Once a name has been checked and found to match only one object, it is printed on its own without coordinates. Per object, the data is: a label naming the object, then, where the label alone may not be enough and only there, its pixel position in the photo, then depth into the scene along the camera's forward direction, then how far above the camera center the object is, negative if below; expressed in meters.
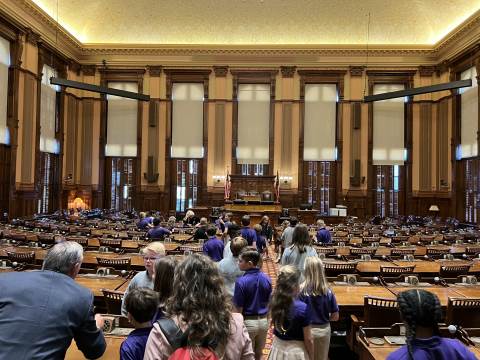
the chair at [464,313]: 4.00 -1.14
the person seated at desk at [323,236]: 9.74 -1.10
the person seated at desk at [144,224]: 12.59 -1.16
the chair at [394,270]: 6.21 -1.18
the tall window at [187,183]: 23.28 +0.16
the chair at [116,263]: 6.31 -1.15
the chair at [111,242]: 9.01 -1.22
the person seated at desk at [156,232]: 9.51 -1.03
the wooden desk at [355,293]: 4.54 -1.20
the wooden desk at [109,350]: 2.85 -1.14
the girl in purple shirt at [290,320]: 3.07 -0.94
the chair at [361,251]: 8.39 -1.23
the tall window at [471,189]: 18.70 +0.08
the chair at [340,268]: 6.40 -1.18
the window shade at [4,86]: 16.61 +3.78
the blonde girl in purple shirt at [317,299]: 3.59 -0.93
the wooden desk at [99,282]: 4.83 -1.18
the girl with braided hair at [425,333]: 1.98 -0.67
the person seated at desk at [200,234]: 9.45 -1.05
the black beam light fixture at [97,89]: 14.20 +3.37
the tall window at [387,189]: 22.91 +0.01
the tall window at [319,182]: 22.98 +0.32
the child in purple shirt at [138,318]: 2.29 -0.72
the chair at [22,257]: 6.53 -1.13
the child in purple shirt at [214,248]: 6.67 -0.97
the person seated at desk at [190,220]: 15.66 -1.25
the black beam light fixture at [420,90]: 13.43 +3.31
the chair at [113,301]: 4.07 -1.11
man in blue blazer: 2.11 -0.67
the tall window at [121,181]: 23.44 +0.20
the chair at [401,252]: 8.53 -1.24
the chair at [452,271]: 6.32 -1.18
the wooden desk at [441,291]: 4.85 -1.20
